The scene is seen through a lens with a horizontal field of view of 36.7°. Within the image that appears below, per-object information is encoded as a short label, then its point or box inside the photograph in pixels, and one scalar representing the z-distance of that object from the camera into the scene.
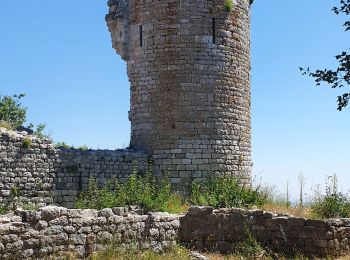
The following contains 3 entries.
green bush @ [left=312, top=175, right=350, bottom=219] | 11.18
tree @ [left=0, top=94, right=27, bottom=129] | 30.64
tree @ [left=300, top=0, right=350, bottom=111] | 10.22
